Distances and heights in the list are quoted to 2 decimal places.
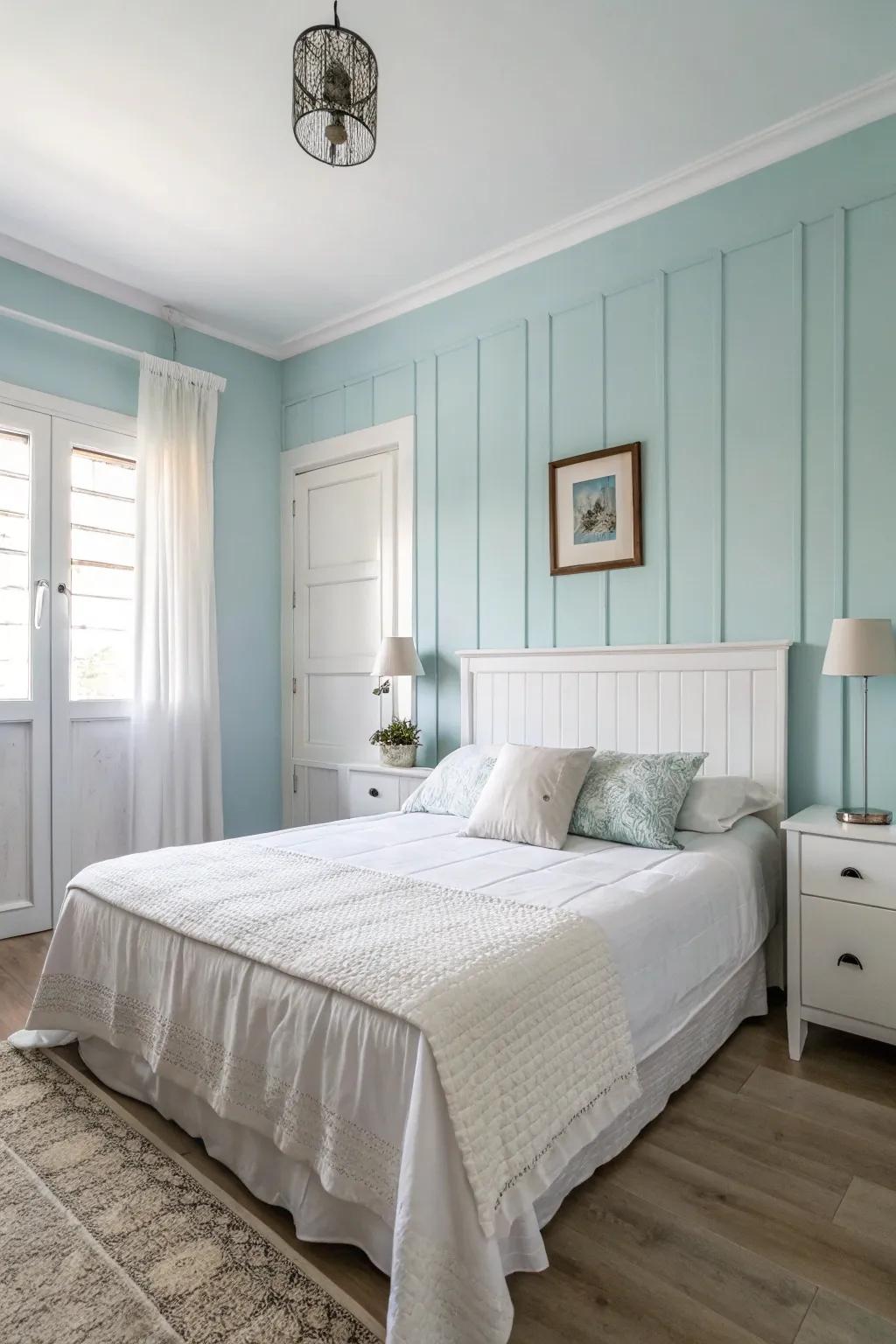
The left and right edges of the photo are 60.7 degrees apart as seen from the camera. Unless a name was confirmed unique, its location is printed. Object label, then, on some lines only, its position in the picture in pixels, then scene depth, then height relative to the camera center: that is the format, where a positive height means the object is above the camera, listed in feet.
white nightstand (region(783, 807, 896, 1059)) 6.86 -2.35
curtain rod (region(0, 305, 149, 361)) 10.99 +5.08
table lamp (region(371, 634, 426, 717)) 11.62 +0.18
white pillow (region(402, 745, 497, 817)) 9.68 -1.47
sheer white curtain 12.08 +0.84
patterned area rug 4.28 -3.67
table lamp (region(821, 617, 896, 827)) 7.50 +0.23
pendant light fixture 6.39 +4.99
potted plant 11.87 -1.13
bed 3.97 -2.46
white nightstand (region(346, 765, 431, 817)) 11.69 -1.84
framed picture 10.07 +2.20
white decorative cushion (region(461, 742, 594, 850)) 8.09 -1.37
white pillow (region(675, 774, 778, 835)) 8.14 -1.41
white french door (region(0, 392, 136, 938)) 11.07 +0.23
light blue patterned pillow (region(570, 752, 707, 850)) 7.86 -1.34
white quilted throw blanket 4.18 -1.89
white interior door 13.16 +1.28
